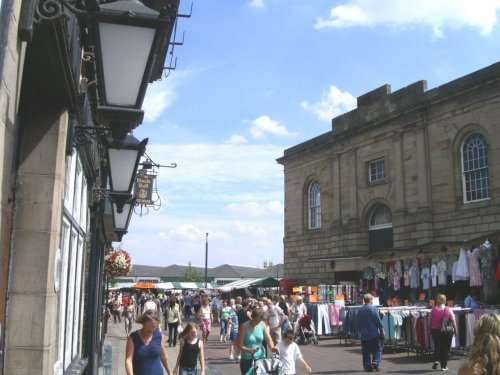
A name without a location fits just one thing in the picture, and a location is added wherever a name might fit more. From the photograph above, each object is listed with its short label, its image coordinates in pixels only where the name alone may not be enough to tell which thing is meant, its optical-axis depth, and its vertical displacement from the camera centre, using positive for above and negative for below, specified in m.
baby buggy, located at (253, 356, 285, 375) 7.32 -1.00
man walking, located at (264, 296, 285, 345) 15.39 -0.93
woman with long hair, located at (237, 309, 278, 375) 8.81 -0.80
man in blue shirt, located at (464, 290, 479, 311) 16.47 -0.39
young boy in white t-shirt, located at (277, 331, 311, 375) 8.31 -0.94
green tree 97.38 +2.10
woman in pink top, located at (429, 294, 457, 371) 12.77 -1.05
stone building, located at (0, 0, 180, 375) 3.05 +1.01
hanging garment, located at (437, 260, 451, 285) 19.79 +0.62
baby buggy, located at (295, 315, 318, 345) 19.42 -1.46
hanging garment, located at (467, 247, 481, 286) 17.62 +0.65
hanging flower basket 18.47 +0.81
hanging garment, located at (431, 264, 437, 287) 20.27 +0.53
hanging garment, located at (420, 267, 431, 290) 20.75 +0.43
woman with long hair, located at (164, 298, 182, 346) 18.92 -1.07
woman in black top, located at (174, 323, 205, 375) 8.04 -0.94
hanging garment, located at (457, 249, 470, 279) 18.17 +0.73
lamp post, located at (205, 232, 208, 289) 60.44 +3.77
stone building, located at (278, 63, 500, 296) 23.72 +5.51
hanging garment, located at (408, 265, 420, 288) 21.36 +0.44
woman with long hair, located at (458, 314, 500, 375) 3.40 -0.37
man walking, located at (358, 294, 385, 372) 12.50 -1.01
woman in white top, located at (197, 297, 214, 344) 18.90 -1.00
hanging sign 18.84 +3.34
